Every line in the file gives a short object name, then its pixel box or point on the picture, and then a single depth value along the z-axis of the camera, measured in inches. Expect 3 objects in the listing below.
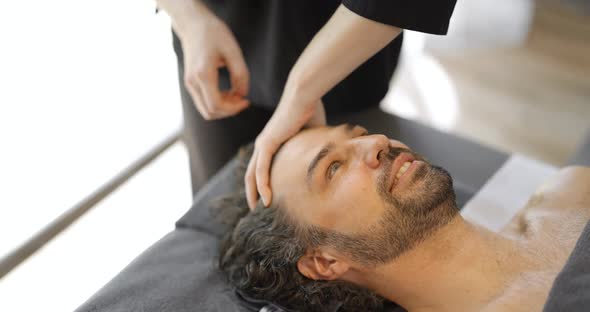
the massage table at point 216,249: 42.8
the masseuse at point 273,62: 41.8
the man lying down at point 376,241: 43.5
